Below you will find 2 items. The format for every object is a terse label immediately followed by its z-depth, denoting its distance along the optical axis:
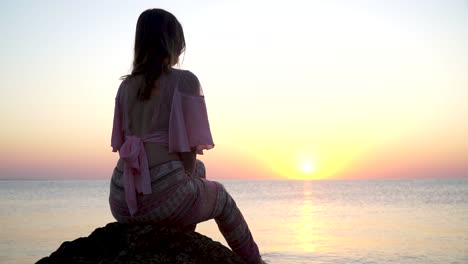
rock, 4.32
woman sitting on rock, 4.39
